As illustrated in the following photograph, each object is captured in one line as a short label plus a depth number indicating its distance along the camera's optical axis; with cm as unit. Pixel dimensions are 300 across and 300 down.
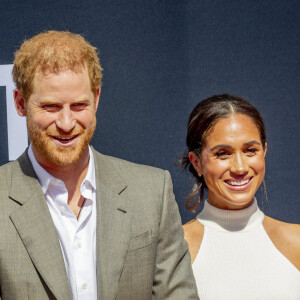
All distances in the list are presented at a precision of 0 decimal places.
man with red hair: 605
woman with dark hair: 631
